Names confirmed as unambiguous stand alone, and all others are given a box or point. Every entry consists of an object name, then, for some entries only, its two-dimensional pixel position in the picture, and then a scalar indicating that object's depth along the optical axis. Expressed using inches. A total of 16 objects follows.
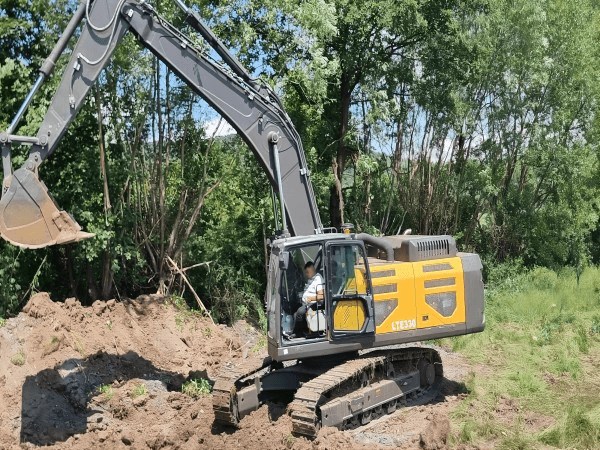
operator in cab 395.5
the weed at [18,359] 452.4
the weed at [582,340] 562.4
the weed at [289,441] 370.1
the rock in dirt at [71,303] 511.8
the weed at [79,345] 480.1
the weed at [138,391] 455.5
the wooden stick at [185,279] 589.9
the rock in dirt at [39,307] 494.9
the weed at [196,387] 469.1
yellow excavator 373.7
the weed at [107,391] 450.0
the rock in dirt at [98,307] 528.8
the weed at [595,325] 621.5
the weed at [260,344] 571.8
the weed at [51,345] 466.6
